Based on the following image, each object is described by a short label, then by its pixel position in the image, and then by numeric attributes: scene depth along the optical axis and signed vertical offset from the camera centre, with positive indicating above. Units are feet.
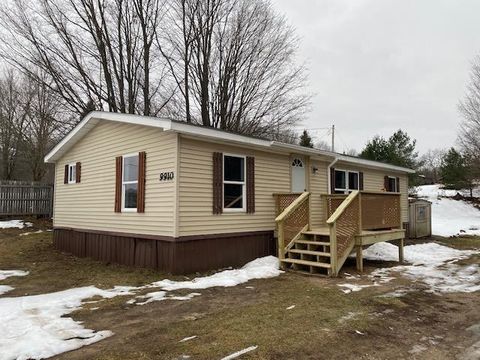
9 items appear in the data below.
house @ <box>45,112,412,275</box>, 25.86 -0.52
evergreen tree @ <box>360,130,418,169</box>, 81.56 +10.77
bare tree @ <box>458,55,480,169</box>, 80.28 +17.44
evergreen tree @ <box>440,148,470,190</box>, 89.40 +6.25
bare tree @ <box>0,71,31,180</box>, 68.44 +13.70
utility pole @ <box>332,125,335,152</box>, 116.50 +18.97
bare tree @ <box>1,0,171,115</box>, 52.19 +21.62
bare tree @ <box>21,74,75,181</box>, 66.54 +12.16
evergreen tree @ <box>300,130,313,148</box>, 114.21 +17.89
